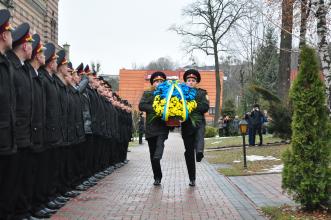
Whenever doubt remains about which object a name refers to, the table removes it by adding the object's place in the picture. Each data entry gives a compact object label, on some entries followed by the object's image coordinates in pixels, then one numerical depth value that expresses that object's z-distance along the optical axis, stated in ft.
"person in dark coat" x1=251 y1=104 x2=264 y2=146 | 77.06
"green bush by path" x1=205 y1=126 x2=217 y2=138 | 139.03
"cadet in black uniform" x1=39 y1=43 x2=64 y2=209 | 24.03
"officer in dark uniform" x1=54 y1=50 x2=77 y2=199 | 26.61
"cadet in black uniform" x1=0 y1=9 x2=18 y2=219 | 18.51
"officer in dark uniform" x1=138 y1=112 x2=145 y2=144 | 112.41
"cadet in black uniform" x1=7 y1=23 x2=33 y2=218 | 20.18
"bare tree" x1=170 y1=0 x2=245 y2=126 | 160.66
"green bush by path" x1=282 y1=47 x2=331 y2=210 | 23.85
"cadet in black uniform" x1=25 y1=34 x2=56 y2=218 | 21.93
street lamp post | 49.93
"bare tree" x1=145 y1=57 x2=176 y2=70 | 323.37
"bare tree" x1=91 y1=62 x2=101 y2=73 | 229.04
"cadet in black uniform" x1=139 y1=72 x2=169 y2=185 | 34.78
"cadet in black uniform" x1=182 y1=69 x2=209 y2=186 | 34.88
